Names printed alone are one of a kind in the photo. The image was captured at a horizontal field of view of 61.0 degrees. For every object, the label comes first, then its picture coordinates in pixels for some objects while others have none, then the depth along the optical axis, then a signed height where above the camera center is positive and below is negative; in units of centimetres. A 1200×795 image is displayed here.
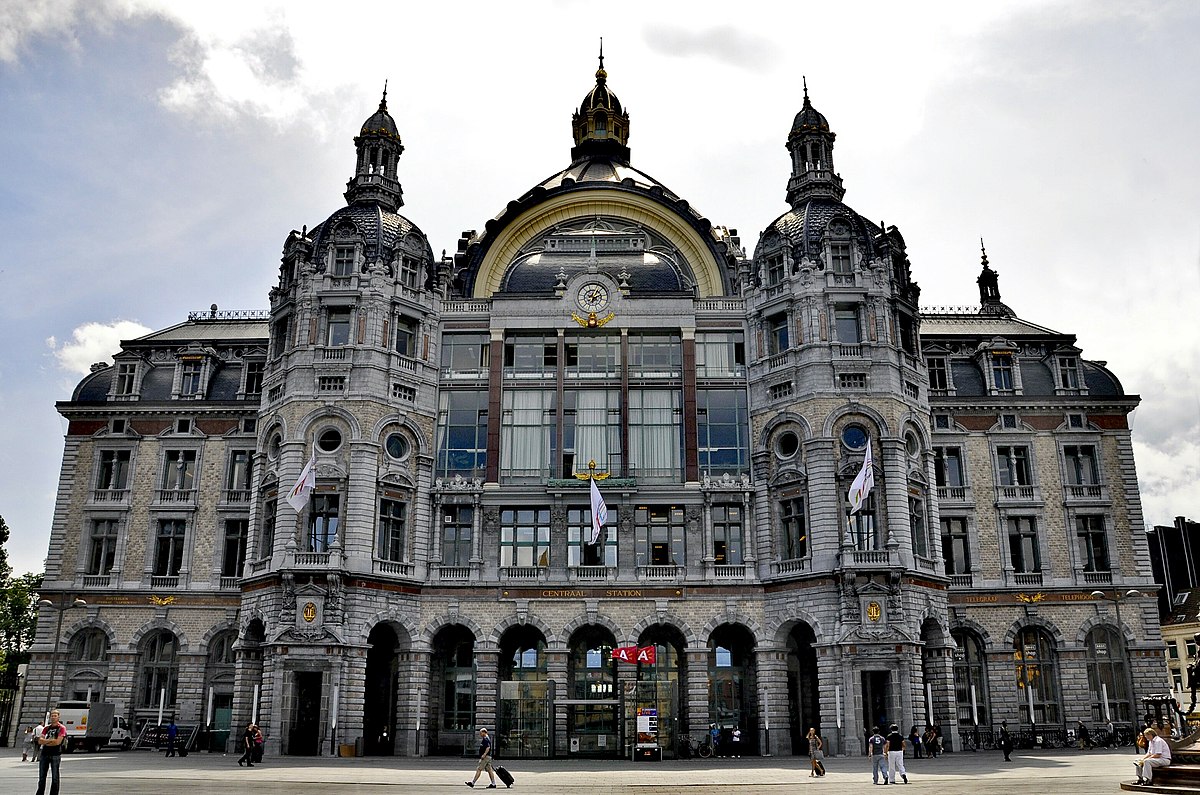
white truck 5309 -122
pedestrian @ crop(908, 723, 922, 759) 4853 -195
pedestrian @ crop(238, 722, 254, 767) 4278 -208
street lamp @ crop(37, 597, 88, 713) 5123 +484
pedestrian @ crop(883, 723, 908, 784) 3412 -173
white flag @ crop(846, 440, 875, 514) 5141 +1028
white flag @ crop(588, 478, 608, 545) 5381 +948
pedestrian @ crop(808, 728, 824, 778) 3797 -191
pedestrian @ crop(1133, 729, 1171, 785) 2861 -162
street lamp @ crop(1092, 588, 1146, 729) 5788 +221
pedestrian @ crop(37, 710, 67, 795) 2478 -115
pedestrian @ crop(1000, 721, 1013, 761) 4644 -199
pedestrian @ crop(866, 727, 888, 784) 3409 -186
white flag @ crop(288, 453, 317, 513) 5116 +1035
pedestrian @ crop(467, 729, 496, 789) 3203 -195
